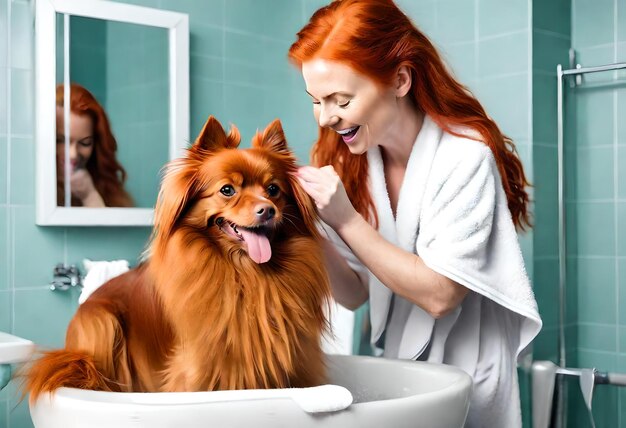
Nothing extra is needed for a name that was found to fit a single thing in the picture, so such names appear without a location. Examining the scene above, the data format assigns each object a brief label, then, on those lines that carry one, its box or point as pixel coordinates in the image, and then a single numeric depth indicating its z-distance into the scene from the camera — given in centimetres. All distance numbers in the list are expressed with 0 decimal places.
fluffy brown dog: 101
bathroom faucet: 227
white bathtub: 86
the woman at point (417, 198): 129
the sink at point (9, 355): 172
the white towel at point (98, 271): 216
